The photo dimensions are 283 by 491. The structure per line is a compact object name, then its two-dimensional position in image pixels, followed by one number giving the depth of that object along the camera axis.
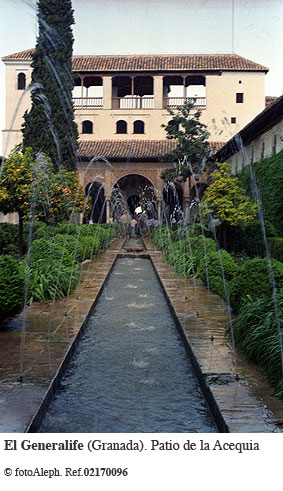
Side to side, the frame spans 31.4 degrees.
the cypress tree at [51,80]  21.95
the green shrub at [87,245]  12.62
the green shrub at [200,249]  9.74
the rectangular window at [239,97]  33.22
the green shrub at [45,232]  12.87
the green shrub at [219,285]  7.75
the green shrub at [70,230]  13.97
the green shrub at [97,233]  15.41
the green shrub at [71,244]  10.07
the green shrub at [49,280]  7.20
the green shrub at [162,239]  17.19
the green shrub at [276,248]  11.81
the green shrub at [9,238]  14.30
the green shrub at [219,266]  8.81
